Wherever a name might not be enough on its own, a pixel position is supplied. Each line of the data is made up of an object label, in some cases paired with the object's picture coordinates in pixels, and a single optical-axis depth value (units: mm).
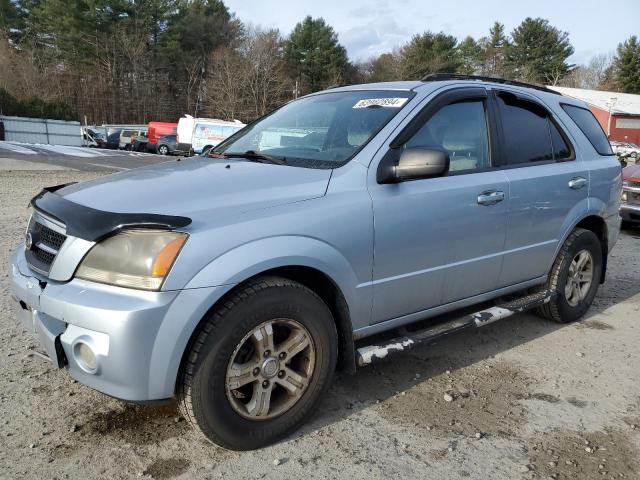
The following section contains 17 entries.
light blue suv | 2332
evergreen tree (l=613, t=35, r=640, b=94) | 71250
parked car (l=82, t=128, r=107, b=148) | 41906
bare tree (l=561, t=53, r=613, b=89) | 85444
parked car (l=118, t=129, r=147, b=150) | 41094
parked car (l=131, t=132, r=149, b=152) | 39750
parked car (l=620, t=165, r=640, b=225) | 8867
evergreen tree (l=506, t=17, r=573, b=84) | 75812
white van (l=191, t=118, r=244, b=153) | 29505
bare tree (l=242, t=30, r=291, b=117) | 53156
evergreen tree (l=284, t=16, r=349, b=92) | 60719
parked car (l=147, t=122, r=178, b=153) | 36688
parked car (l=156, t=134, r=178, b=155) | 35656
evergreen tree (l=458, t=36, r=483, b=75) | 79188
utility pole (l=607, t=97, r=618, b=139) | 48025
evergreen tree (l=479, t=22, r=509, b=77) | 79438
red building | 48219
